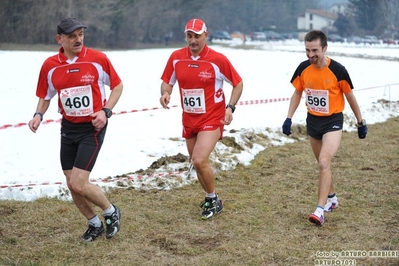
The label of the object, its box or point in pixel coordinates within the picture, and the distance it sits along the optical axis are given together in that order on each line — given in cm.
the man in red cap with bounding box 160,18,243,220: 1209
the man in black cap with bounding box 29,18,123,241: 1031
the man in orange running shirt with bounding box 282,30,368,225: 1162
